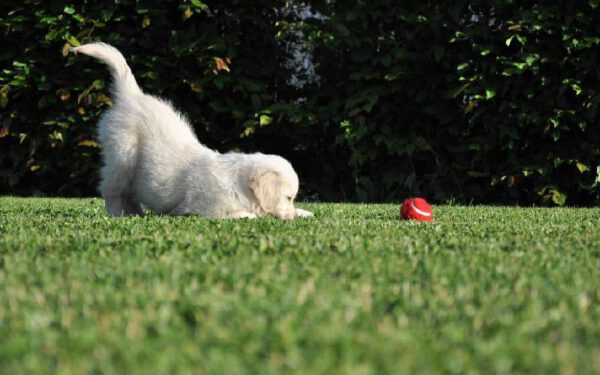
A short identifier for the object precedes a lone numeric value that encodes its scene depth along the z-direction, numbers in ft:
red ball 30.68
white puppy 29.19
